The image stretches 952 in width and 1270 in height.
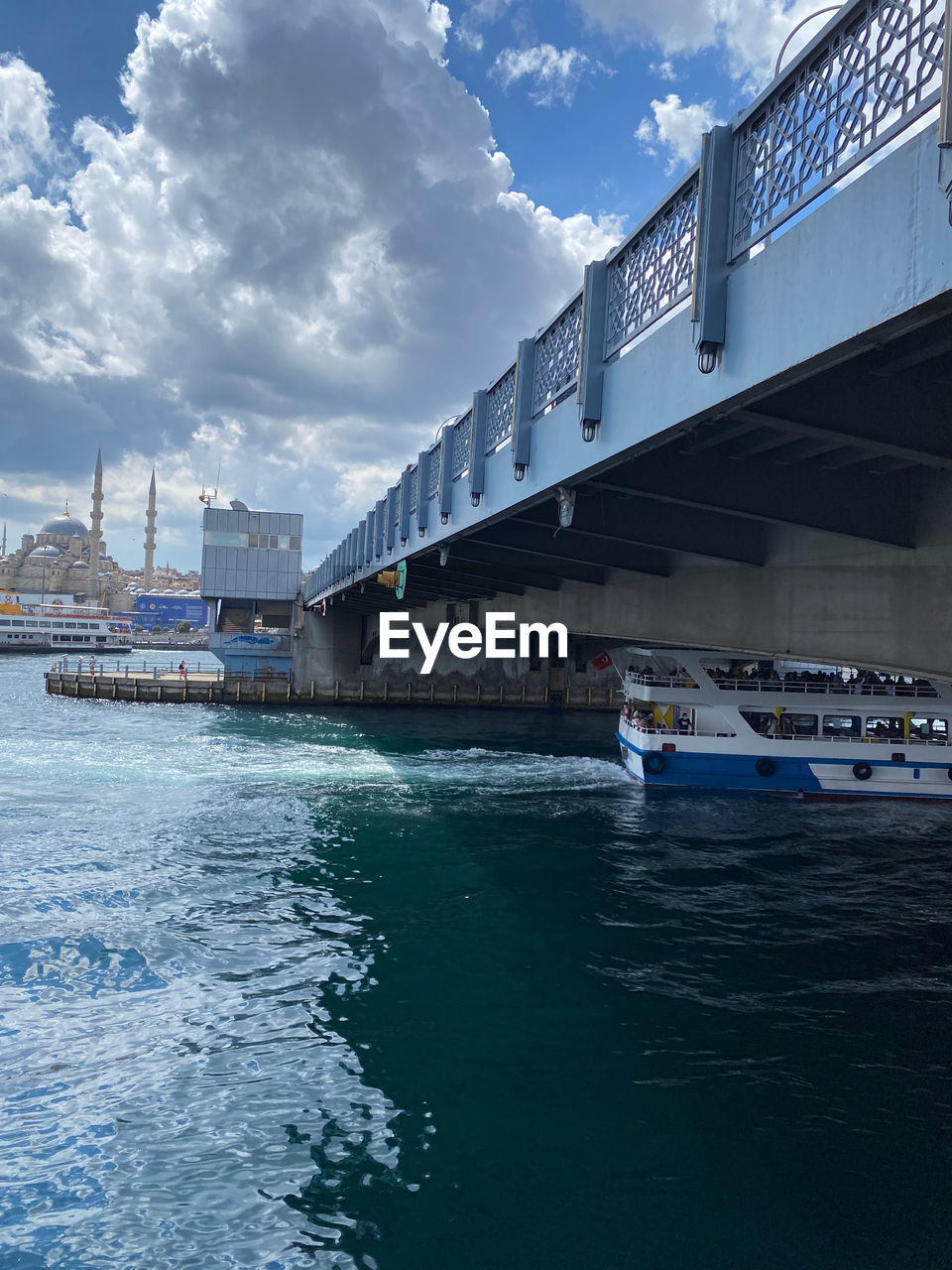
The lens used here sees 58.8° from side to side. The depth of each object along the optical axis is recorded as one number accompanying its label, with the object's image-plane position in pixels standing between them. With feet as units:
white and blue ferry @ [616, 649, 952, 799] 94.99
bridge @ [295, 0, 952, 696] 16.01
